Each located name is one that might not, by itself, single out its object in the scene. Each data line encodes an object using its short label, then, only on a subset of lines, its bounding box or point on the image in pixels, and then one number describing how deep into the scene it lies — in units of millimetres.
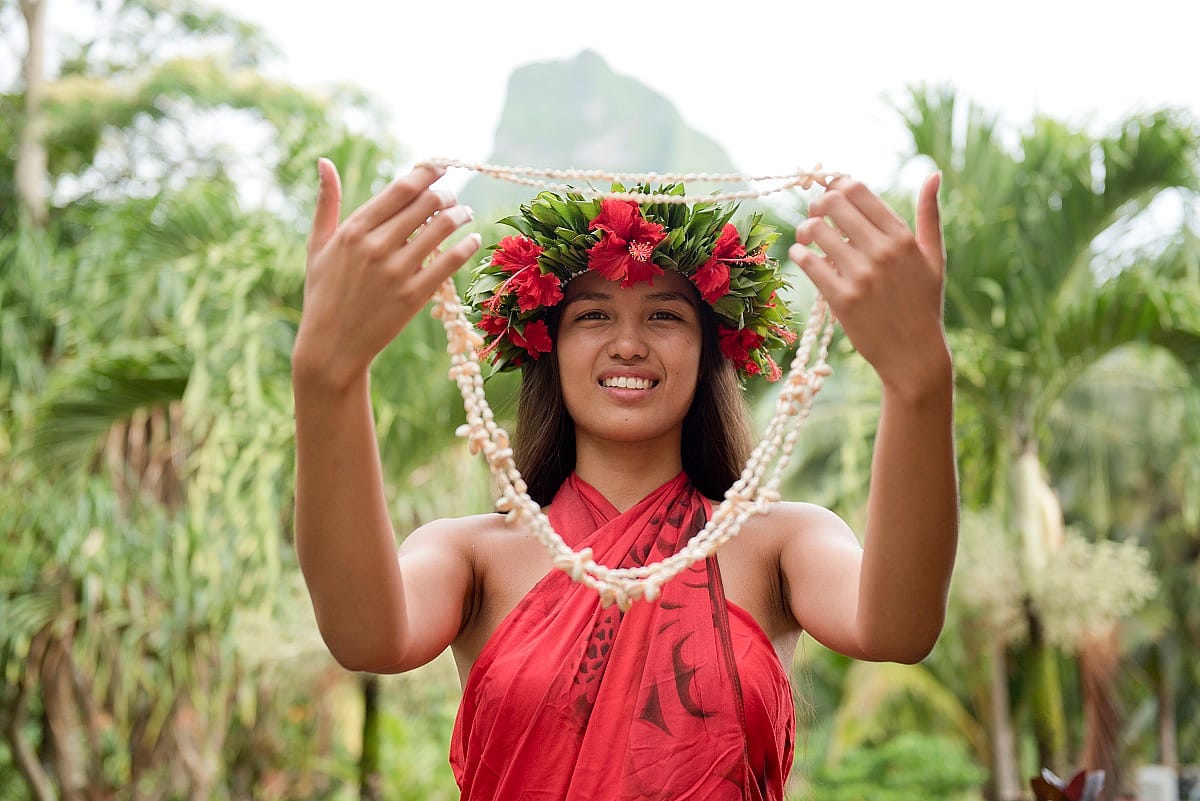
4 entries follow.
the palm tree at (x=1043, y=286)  5738
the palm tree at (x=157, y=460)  6305
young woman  1385
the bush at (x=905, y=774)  9289
